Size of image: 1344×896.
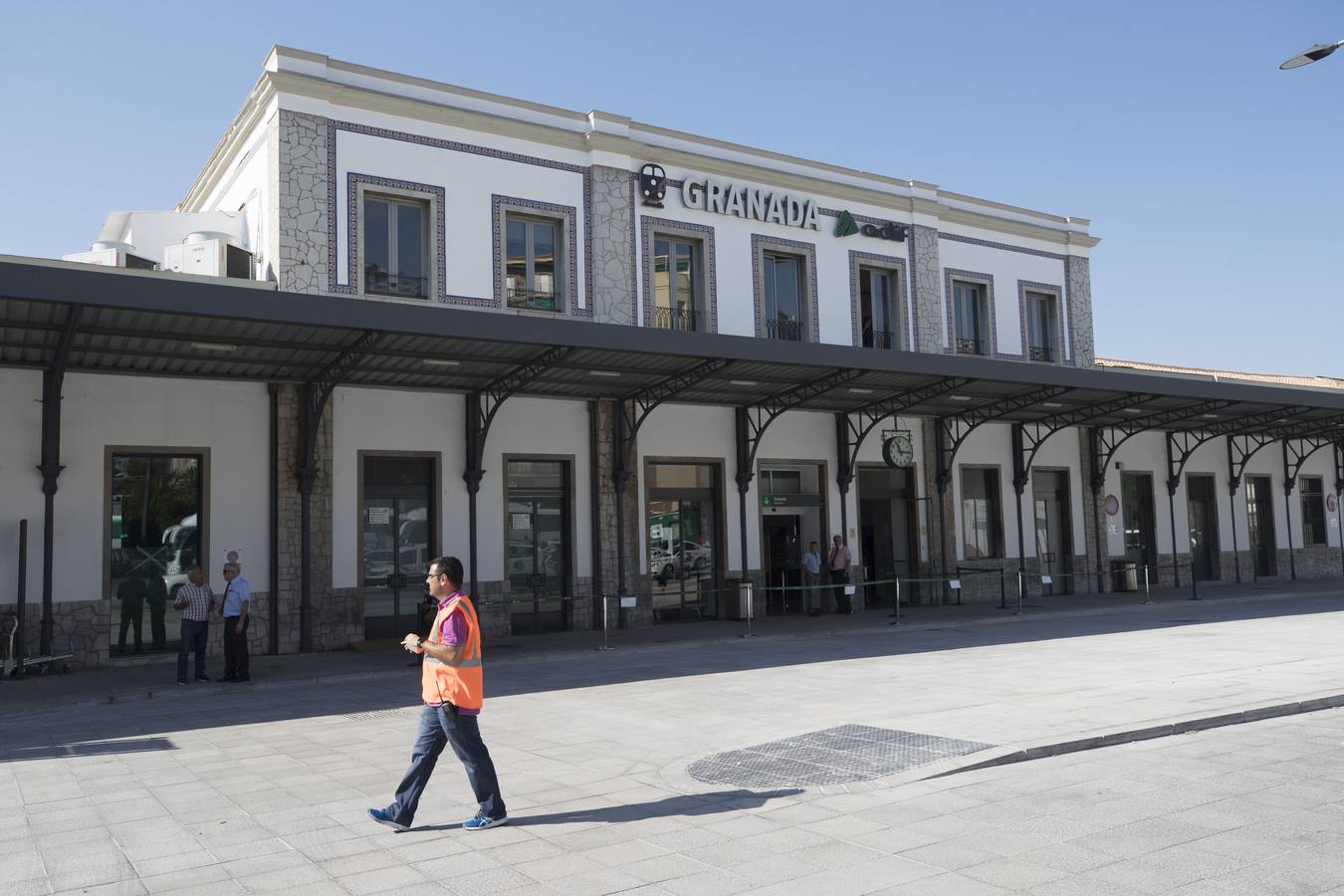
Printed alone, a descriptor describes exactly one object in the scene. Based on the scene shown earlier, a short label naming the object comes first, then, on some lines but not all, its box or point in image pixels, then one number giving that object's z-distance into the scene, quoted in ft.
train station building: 49.14
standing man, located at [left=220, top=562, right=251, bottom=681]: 44.11
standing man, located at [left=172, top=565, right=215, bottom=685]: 44.37
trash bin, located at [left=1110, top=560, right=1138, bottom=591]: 86.84
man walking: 20.81
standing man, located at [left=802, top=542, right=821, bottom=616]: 71.51
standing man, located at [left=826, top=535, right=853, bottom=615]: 72.38
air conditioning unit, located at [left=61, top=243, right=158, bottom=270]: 57.93
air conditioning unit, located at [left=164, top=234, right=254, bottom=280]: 56.85
